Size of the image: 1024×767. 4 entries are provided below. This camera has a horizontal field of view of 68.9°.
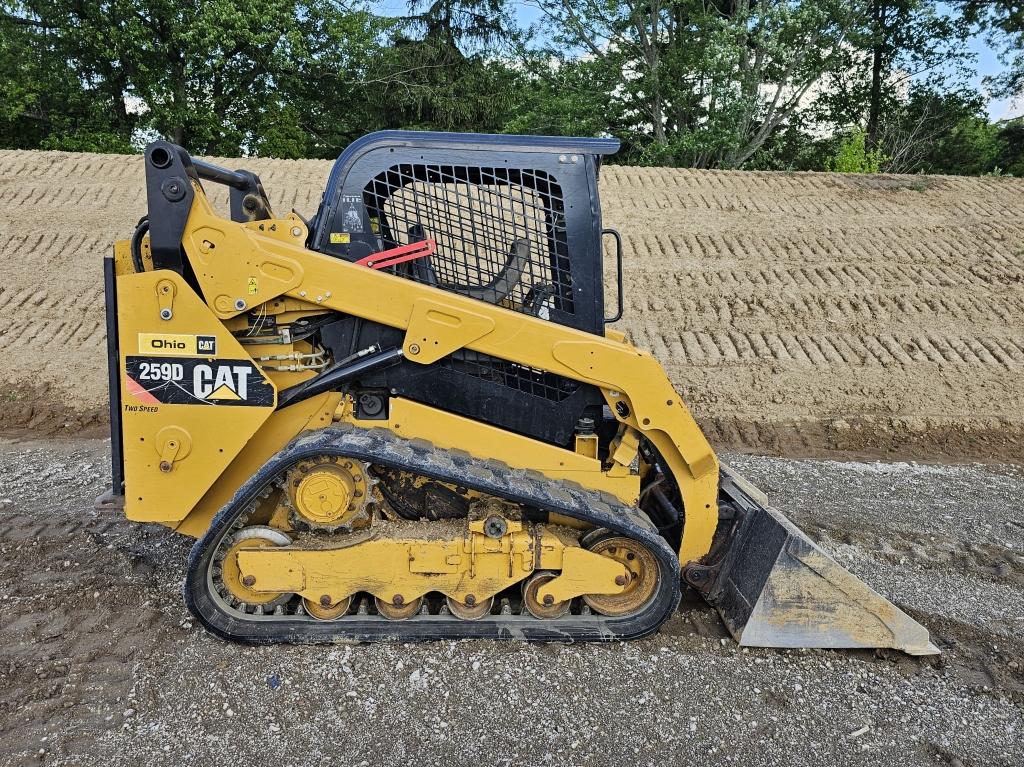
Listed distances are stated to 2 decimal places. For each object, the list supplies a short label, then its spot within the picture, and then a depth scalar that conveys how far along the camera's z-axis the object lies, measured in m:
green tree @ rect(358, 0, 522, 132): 19.80
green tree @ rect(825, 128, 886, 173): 14.92
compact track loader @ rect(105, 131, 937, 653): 3.49
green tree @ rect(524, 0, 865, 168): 15.60
